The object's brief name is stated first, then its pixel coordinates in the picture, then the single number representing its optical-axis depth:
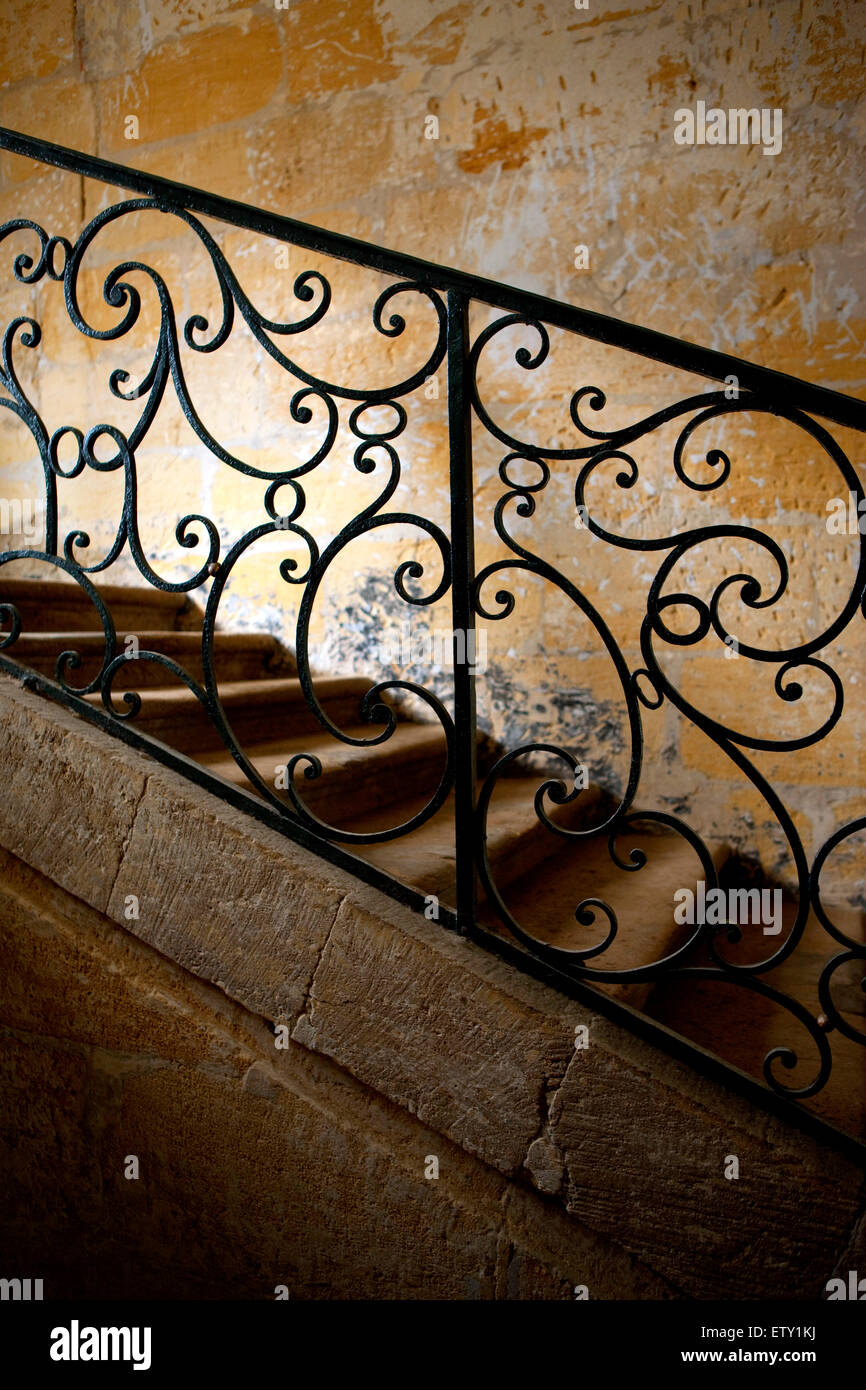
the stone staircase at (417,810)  1.75
